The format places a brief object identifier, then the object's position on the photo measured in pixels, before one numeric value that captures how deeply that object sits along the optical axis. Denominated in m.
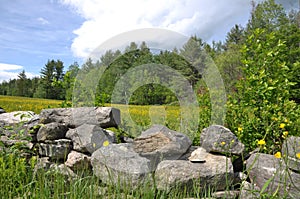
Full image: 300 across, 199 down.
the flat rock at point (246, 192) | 2.82
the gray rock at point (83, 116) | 3.65
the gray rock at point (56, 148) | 3.46
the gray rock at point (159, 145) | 3.06
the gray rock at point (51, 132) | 3.52
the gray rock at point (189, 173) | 2.63
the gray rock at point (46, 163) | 3.35
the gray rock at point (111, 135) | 3.54
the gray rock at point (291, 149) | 2.84
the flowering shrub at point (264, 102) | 3.44
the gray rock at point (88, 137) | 3.36
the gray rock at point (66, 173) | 3.07
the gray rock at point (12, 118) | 3.94
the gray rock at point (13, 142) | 3.53
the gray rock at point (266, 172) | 2.74
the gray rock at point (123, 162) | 2.68
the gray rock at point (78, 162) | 3.30
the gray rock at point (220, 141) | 3.04
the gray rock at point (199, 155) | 2.97
